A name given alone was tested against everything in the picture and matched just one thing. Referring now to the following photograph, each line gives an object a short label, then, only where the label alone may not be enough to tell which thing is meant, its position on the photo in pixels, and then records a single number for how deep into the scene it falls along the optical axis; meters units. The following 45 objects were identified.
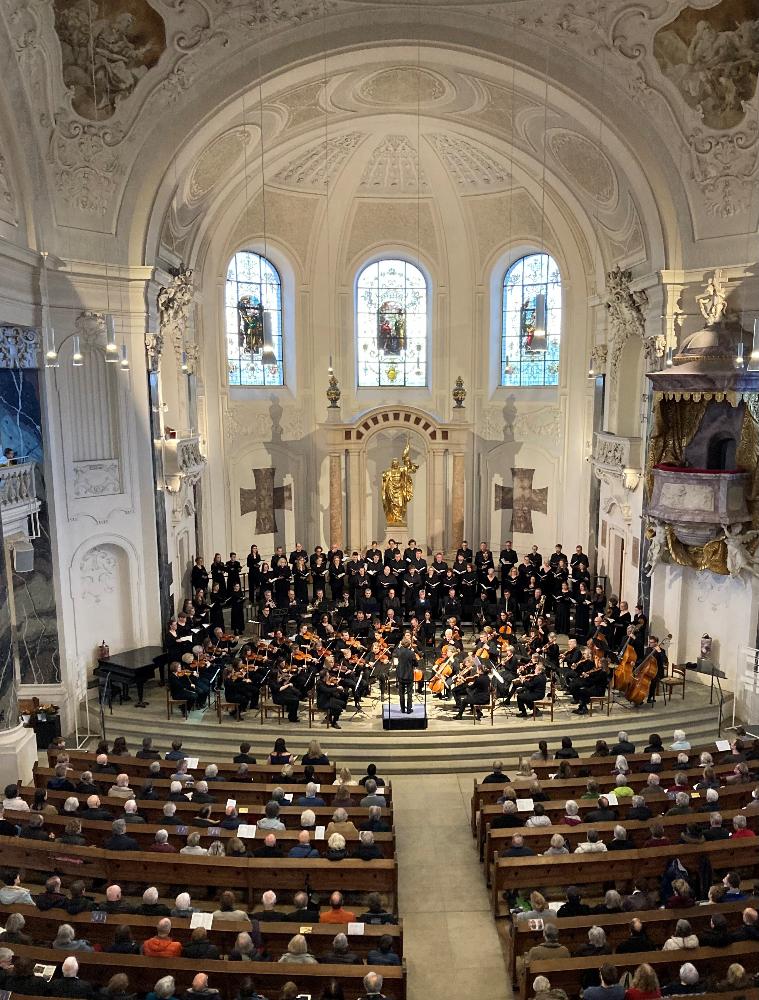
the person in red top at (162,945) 7.34
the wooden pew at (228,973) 7.09
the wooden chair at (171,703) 14.34
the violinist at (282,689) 14.04
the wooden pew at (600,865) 8.97
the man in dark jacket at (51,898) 8.09
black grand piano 14.80
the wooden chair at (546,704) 14.18
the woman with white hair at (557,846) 9.08
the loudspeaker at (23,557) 13.50
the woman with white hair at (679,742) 11.73
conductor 13.93
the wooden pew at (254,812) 10.05
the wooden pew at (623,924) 7.84
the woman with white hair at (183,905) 7.99
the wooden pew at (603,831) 9.53
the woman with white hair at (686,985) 6.74
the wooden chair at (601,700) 14.62
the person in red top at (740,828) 9.27
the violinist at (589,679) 14.24
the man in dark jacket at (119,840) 9.16
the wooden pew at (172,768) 11.21
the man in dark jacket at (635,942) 7.35
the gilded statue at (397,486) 21.56
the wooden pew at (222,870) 8.98
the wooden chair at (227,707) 14.21
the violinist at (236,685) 14.05
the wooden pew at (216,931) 7.78
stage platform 13.41
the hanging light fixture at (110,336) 11.43
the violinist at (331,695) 13.81
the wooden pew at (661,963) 7.11
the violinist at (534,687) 14.03
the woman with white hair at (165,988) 6.59
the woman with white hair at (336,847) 8.95
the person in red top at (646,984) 6.55
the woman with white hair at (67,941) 7.34
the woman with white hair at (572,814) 9.71
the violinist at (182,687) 14.32
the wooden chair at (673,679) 15.05
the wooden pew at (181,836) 9.55
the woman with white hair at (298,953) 7.24
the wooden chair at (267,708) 14.44
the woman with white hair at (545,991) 6.52
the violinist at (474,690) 13.91
